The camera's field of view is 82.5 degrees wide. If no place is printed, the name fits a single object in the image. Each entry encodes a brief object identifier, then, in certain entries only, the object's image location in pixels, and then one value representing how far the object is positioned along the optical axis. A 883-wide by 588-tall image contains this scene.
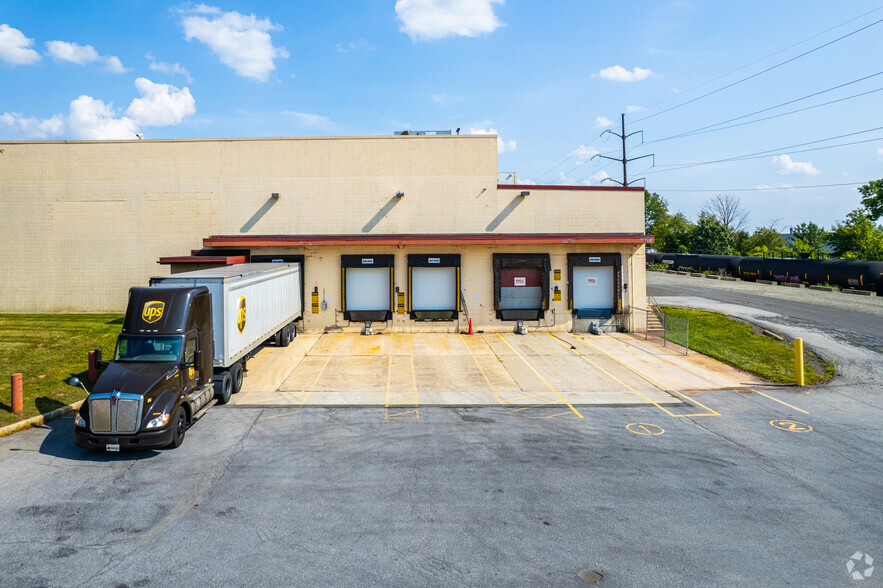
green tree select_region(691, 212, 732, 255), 75.31
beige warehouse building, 27.86
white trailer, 14.52
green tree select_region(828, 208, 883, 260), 61.34
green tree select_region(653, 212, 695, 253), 84.89
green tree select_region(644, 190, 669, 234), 118.67
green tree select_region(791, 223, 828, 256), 77.56
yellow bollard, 18.48
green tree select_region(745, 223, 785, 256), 87.31
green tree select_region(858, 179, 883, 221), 65.62
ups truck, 10.85
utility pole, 54.75
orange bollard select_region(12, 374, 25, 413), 13.67
